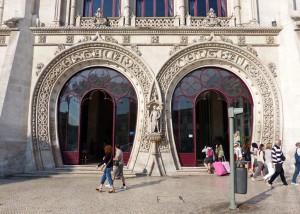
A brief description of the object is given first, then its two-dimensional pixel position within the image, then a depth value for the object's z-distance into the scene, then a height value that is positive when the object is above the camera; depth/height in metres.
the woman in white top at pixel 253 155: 11.18 -0.32
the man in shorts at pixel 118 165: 8.60 -0.58
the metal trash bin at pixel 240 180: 6.10 -0.75
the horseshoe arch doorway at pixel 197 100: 12.79 +2.40
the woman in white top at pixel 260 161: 9.95 -0.48
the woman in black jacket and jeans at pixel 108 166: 8.04 -0.58
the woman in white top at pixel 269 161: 9.10 -0.46
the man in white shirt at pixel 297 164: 9.09 -0.54
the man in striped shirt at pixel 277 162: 8.84 -0.46
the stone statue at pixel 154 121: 11.86 +1.24
